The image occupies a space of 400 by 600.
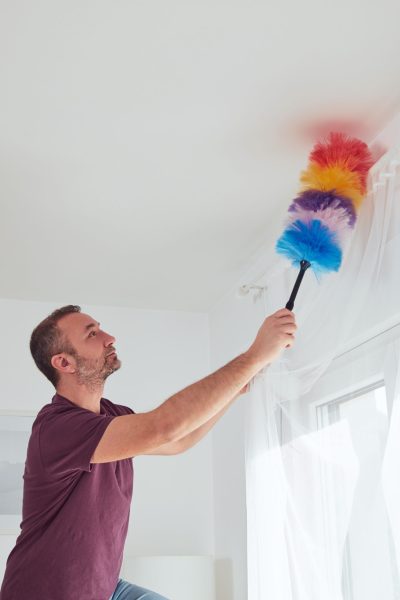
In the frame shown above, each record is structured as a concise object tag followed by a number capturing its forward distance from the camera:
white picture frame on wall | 3.17
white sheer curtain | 2.02
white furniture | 2.94
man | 1.86
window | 1.84
